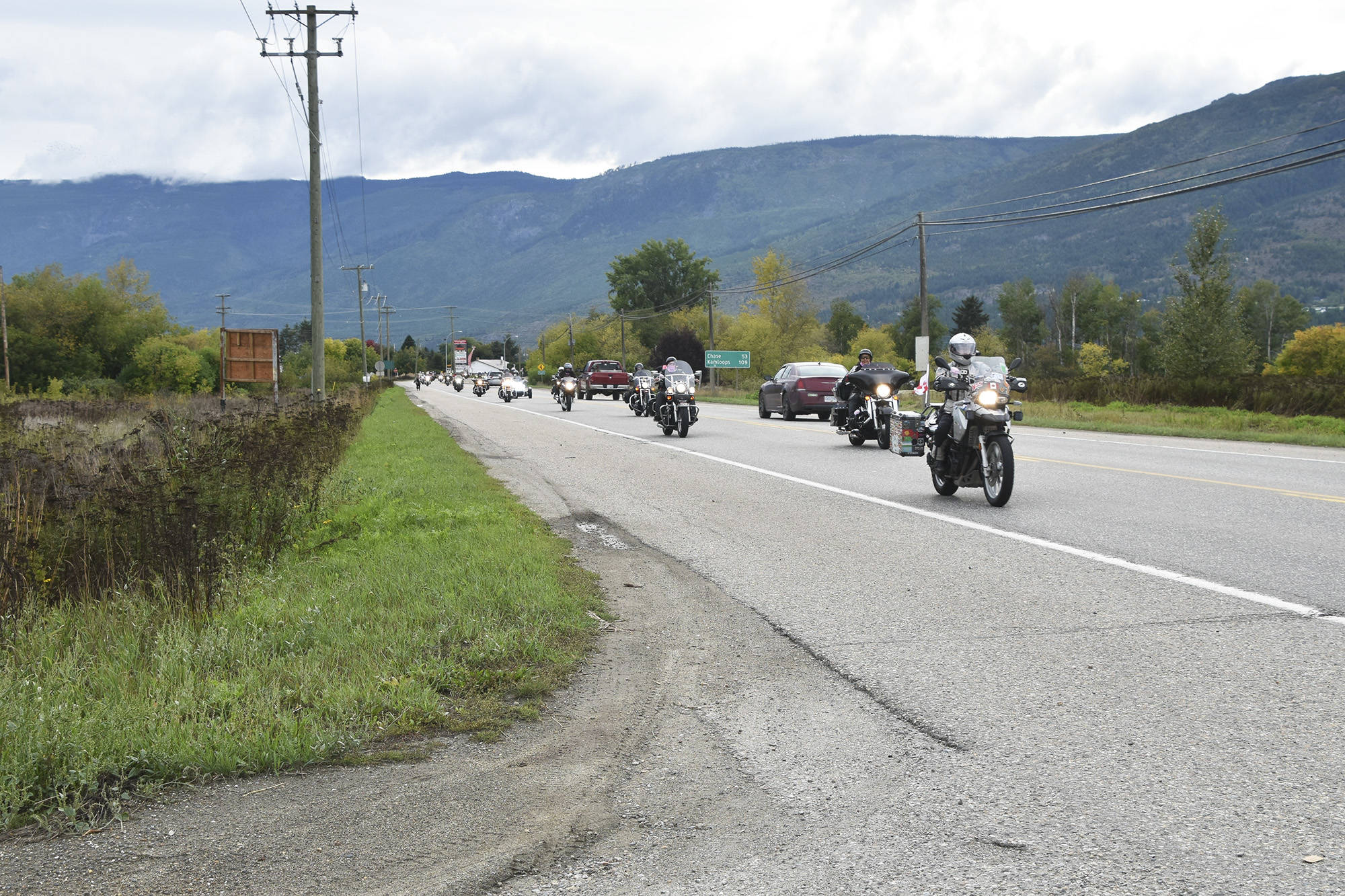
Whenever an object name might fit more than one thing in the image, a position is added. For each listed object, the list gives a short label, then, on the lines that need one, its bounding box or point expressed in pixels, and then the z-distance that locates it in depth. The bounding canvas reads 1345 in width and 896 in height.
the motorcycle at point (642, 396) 33.97
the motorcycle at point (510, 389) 64.31
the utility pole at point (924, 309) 45.28
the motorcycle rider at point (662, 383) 24.67
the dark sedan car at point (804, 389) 30.61
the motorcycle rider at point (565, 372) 44.80
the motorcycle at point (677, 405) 24.14
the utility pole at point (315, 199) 28.17
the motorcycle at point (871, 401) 19.55
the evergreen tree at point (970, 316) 147.25
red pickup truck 56.16
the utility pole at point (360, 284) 86.44
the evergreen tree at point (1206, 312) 53.66
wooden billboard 29.53
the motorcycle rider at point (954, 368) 11.93
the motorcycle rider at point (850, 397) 20.03
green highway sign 76.81
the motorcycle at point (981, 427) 11.68
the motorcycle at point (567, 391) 42.72
